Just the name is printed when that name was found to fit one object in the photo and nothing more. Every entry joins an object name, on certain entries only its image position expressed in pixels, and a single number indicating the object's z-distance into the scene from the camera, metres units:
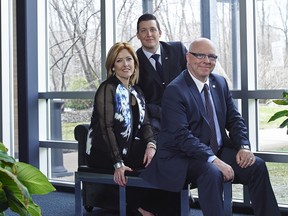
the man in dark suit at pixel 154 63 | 4.16
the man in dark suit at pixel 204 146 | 3.24
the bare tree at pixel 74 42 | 5.67
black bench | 3.39
